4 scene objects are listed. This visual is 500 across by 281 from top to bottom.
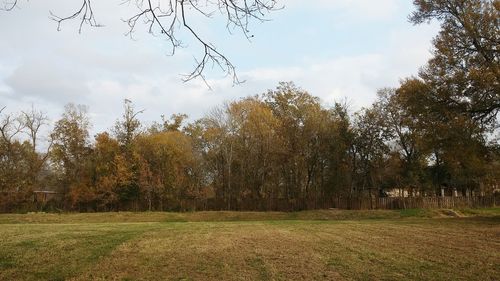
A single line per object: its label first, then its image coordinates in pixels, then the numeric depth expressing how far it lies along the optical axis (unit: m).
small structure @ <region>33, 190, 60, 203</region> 54.31
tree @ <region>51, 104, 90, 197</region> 54.94
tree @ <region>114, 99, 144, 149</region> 54.94
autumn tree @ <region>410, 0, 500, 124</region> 25.67
